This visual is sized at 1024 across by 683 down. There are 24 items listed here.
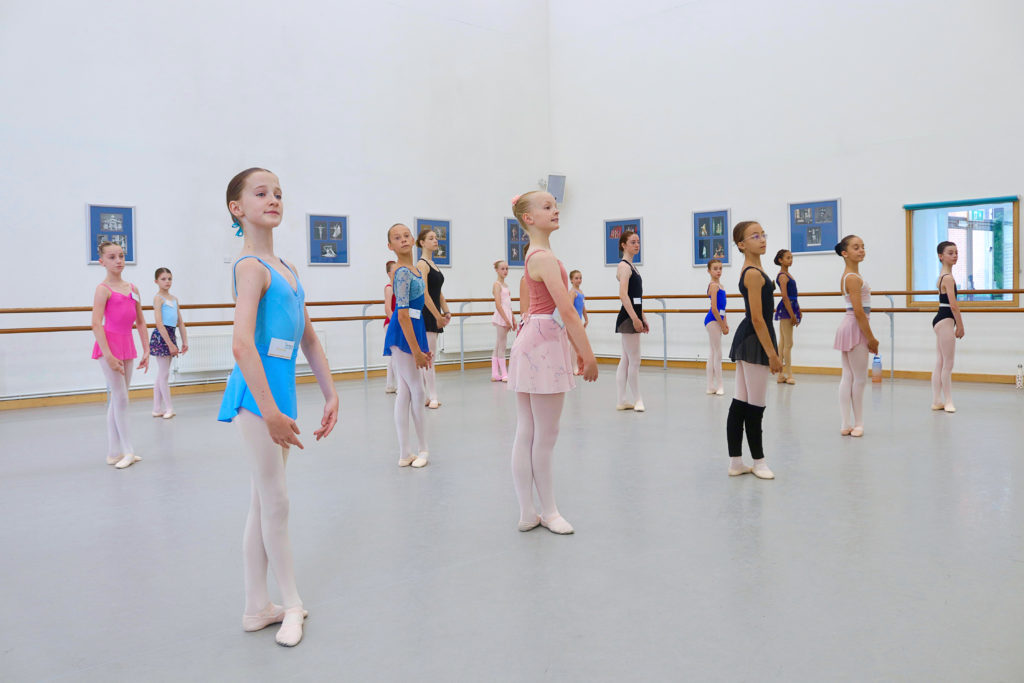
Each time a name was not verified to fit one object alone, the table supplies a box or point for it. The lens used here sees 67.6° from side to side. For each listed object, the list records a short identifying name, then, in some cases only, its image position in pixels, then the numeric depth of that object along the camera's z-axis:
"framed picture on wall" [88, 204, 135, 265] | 7.93
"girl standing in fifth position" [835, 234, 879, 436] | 4.86
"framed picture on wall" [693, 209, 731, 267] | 10.02
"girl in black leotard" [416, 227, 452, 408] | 4.73
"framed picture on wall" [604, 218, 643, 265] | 10.99
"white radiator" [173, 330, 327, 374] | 8.58
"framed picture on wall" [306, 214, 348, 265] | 9.49
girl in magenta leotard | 4.52
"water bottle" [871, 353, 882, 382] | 8.09
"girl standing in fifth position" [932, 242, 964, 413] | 5.91
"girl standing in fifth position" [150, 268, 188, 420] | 6.82
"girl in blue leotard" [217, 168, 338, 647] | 2.07
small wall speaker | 11.49
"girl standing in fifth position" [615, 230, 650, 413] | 6.18
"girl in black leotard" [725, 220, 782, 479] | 3.82
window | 7.80
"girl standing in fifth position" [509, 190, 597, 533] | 2.97
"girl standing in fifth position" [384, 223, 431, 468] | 4.29
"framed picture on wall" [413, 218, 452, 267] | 10.68
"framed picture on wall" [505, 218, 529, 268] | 11.52
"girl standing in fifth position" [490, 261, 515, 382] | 8.62
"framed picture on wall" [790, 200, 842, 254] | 9.02
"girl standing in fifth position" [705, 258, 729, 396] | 7.30
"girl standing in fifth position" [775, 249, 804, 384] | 8.12
